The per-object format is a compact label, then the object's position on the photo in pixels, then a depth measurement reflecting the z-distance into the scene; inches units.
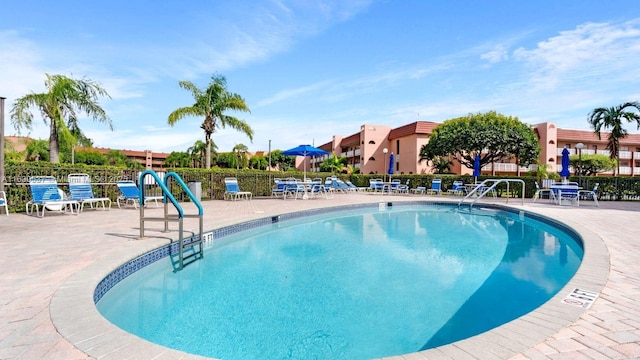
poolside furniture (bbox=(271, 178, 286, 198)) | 563.5
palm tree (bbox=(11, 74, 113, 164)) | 498.9
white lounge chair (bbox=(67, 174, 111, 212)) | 328.8
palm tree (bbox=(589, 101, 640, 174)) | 736.3
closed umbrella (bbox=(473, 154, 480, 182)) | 689.6
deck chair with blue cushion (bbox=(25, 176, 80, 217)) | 303.3
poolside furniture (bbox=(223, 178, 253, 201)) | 510.7
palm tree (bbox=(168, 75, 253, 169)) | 673.6
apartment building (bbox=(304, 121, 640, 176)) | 1381.6
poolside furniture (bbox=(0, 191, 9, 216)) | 312.0
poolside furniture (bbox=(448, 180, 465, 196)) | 716.0
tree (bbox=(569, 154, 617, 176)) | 1409.9
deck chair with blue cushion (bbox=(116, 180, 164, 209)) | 366.9
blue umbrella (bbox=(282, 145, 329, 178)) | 603.2
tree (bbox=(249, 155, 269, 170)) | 2354.9
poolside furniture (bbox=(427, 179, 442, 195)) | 738.2
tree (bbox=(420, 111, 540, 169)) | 1002.1
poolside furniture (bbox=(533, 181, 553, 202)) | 676.6
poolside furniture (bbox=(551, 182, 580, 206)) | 474.0
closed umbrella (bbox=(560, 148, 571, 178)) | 536.3
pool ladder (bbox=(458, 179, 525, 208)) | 686.6
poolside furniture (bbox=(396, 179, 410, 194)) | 806.5
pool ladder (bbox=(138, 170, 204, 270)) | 187.0
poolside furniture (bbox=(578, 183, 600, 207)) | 614.8
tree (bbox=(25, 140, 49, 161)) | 2047.2
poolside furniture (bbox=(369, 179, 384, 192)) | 775.2
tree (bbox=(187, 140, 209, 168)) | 2006.6
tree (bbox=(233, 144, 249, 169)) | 2059.4
